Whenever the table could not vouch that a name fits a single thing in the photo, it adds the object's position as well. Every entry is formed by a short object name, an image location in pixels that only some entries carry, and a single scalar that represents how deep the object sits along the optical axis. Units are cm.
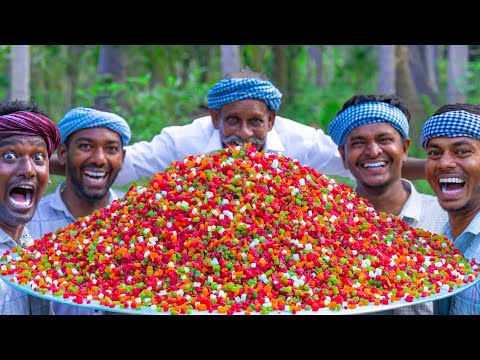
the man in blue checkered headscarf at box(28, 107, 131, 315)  346
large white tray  211
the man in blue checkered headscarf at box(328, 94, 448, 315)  333
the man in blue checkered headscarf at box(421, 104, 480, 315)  273
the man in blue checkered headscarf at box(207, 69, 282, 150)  359
